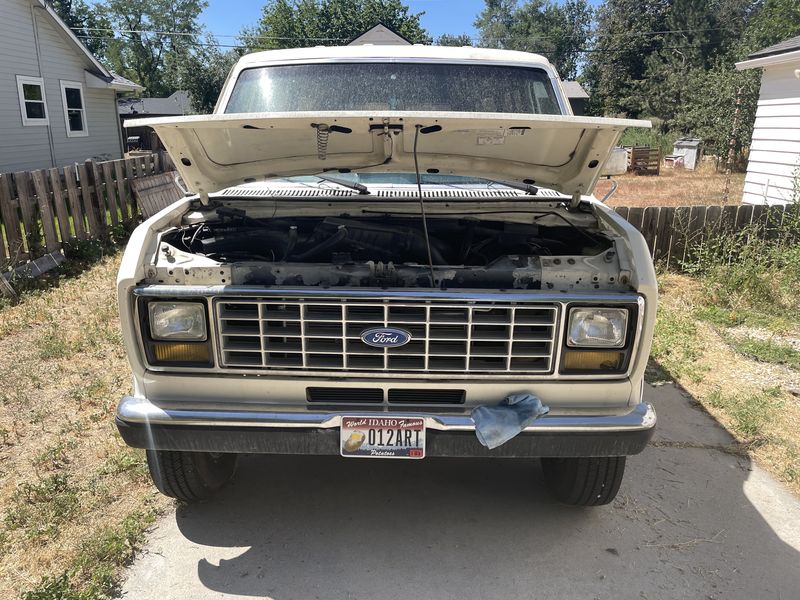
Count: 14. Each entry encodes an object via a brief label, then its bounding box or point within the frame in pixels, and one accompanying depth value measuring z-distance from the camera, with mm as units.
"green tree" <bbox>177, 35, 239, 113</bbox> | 39531
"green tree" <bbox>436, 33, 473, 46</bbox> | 80062
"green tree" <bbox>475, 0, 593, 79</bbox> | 63781
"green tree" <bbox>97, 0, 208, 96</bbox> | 49625
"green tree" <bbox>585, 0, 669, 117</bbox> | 43969
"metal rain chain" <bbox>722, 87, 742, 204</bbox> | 19419
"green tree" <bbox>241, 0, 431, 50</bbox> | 40969
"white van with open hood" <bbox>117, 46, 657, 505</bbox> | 2434
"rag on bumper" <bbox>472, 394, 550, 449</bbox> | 2402
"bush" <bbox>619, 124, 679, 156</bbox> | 28509
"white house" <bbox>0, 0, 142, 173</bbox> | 14258
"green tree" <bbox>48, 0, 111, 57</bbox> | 46925
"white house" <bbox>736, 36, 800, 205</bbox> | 10602
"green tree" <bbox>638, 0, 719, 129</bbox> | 39000
